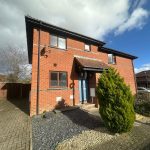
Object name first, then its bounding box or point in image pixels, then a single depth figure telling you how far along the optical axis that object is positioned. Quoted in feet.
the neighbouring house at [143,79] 118.61
